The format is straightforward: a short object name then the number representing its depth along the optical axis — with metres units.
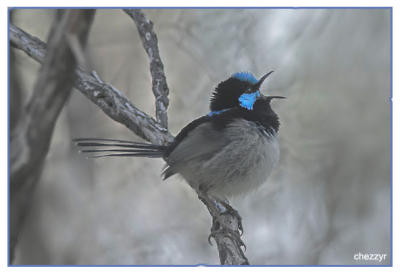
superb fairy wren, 7.59
